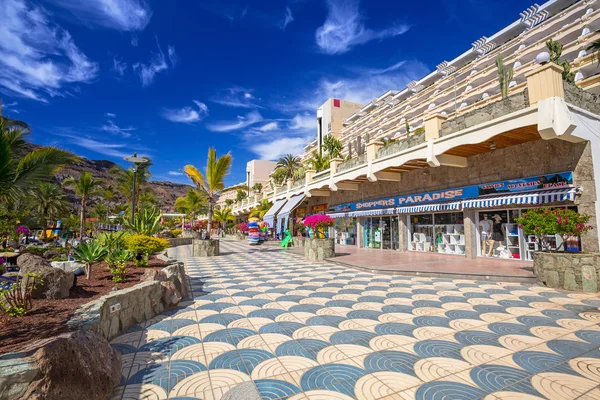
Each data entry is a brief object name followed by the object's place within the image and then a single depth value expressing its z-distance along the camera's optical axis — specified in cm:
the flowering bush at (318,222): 1277
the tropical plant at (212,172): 1653
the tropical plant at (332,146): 2989
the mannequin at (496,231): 1149
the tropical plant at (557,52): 1062
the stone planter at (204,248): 1494
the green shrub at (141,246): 782
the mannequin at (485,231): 1189
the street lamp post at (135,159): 1114
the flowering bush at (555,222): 659
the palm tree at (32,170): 455
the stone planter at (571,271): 626
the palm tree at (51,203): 2884
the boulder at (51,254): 937
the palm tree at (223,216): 3816
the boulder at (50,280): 428
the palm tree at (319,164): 2583
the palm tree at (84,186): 2567
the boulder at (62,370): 189
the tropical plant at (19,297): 354
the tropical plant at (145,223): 992
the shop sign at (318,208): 2444
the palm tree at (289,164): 4535
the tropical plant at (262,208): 3132
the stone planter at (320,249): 1284
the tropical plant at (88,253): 575
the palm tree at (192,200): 3217
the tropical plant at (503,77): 1198
